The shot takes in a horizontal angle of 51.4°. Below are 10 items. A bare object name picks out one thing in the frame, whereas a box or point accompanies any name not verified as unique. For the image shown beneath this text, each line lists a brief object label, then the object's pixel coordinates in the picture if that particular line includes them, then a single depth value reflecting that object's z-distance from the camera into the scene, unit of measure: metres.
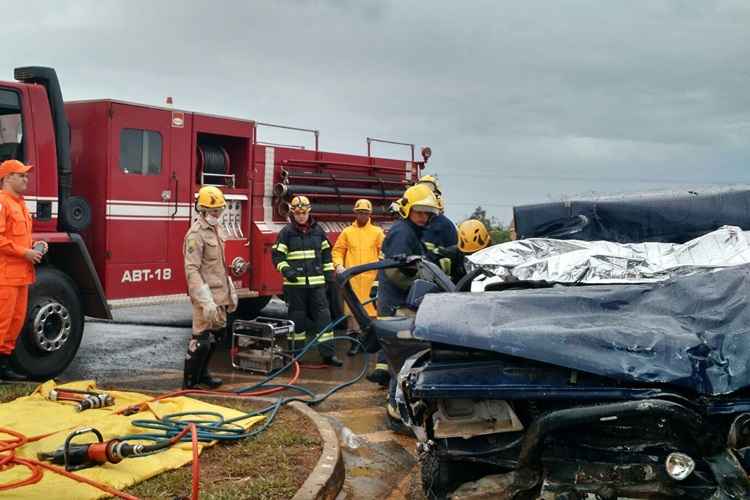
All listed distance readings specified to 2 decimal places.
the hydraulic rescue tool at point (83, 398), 5.44
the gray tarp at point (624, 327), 2.99
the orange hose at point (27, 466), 3.89
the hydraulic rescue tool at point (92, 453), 4.16
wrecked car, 2.97
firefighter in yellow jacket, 9.35
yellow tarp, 3.95
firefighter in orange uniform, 6.29
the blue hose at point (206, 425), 4.76
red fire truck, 7.16
